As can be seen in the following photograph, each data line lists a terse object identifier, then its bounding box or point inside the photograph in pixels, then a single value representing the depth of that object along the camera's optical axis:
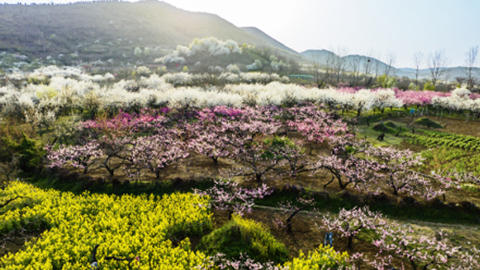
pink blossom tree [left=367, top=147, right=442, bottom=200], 14.07
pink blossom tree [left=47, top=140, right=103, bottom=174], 17.66
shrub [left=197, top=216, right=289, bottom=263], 8.96
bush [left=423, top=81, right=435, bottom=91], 60.03
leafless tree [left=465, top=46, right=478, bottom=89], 64.01
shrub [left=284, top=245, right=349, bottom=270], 7.81
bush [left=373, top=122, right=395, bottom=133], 28.53
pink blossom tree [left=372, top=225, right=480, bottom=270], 8.72
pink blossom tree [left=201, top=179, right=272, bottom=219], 12.61
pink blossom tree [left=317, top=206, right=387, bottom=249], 10.34
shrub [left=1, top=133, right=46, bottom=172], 19.05
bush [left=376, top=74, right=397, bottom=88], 65.85
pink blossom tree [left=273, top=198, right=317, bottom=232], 11.41
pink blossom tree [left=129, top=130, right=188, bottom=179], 17.27
